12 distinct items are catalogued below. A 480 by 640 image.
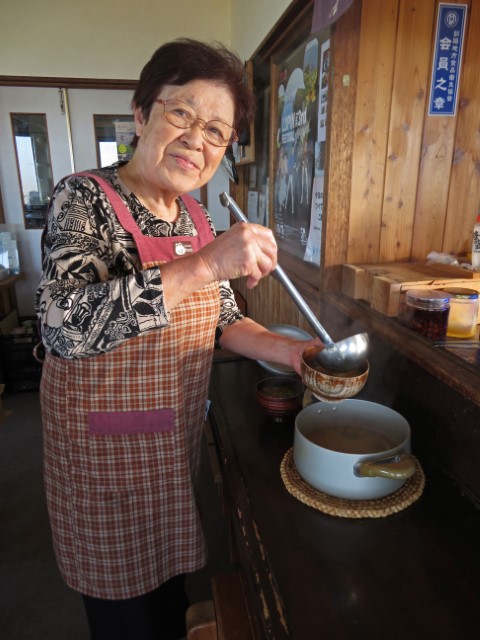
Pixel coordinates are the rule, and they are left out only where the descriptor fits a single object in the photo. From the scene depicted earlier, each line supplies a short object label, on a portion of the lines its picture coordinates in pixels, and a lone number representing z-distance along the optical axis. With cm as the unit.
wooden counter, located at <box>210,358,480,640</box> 65
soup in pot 95
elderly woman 83
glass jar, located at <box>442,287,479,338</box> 102
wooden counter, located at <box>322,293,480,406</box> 84
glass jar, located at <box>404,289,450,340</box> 100
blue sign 125
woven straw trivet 83
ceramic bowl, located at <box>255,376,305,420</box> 118
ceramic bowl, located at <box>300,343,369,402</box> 89
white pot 80
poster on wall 161
